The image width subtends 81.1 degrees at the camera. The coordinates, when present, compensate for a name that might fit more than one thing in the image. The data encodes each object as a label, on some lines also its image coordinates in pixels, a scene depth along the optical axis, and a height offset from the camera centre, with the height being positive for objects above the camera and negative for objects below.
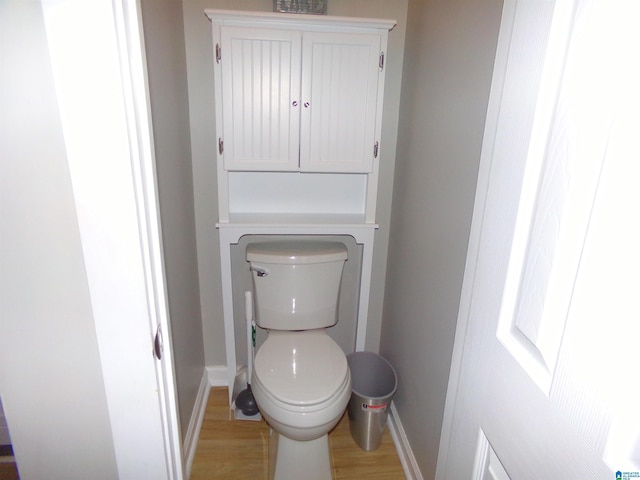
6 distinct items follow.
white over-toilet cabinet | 1.46 +0.09
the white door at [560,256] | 0.38 -0.14
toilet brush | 1.77 -1.11
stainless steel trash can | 1.59 -1.14
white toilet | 1.36 -0.89
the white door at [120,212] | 0.53 -0.13
